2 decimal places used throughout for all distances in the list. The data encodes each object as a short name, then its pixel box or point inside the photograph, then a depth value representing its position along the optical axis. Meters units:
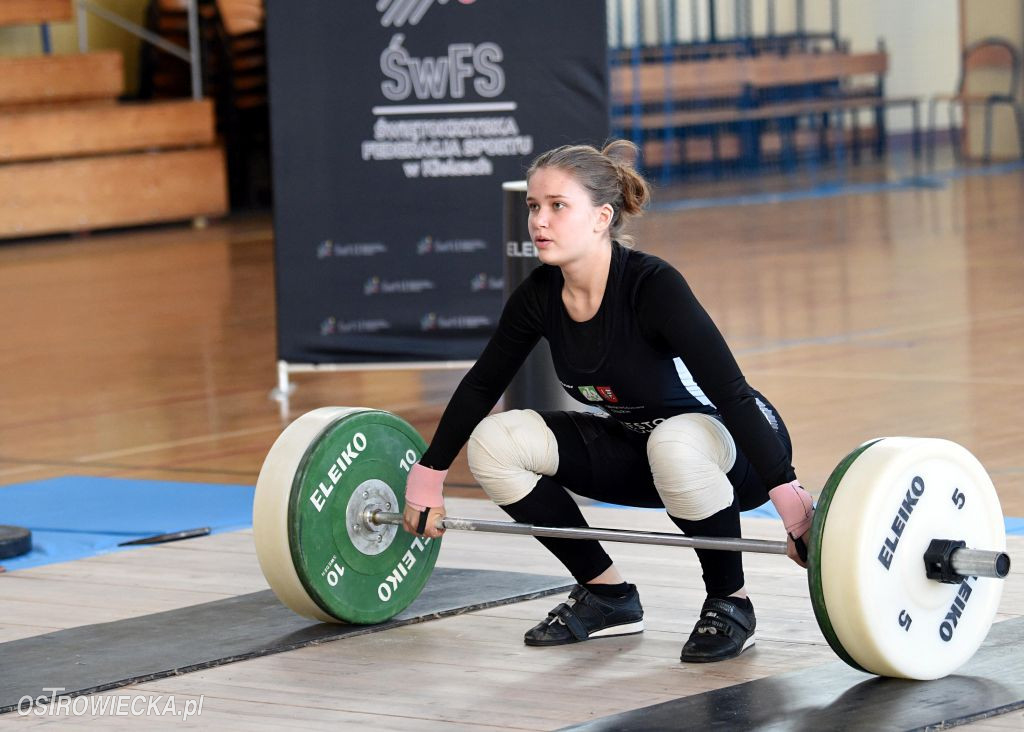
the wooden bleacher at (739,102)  22.63
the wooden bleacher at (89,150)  18.09
